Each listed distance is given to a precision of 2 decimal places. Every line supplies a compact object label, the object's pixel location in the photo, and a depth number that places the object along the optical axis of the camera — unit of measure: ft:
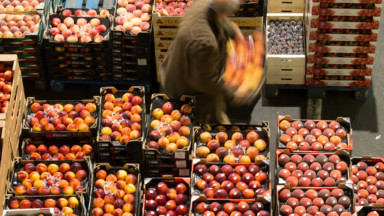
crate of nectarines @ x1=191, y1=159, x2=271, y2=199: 22.88
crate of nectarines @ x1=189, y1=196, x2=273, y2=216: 22.33
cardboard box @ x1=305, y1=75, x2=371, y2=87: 29.48
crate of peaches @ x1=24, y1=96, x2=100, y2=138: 24.93
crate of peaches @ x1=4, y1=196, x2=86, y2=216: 22.77
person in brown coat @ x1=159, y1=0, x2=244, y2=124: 22.30
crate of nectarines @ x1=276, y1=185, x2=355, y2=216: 22.15
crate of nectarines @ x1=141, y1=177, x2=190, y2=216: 22.95
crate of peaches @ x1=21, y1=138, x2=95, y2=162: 24.67
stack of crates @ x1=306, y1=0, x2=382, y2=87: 27.40
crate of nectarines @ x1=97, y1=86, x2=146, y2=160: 24.44
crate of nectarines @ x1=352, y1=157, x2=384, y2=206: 23.49
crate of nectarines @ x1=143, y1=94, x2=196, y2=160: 23.85
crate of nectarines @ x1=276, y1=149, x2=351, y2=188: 23.04
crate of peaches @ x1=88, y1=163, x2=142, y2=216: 22.96
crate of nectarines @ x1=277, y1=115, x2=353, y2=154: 24.12
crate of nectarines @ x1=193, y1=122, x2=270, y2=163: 23.79
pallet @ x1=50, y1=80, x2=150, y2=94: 29.99
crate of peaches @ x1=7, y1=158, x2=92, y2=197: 23.34
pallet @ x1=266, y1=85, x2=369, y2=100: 29.73
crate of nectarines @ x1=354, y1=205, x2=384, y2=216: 22.79
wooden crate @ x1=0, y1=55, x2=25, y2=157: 24.14
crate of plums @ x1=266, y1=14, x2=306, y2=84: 28.96
